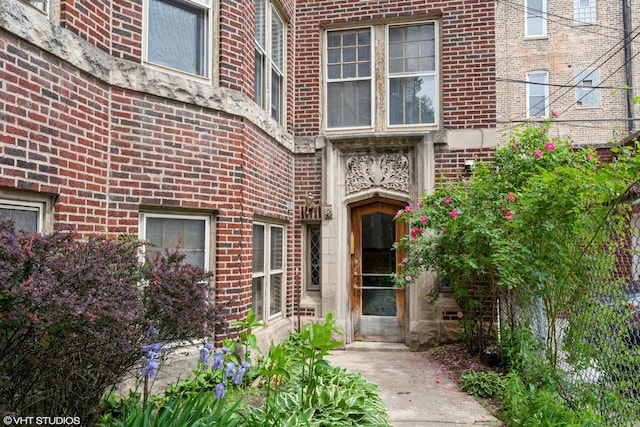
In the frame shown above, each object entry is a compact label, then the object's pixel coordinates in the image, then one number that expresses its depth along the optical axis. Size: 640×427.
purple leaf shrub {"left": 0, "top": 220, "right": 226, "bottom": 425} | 2.52
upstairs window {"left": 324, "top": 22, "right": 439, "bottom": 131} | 8.14
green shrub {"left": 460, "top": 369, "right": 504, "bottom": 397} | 5.30
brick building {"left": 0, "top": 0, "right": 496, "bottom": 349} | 4.07
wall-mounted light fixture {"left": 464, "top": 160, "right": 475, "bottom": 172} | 7.63
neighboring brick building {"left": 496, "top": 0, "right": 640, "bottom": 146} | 19.16
